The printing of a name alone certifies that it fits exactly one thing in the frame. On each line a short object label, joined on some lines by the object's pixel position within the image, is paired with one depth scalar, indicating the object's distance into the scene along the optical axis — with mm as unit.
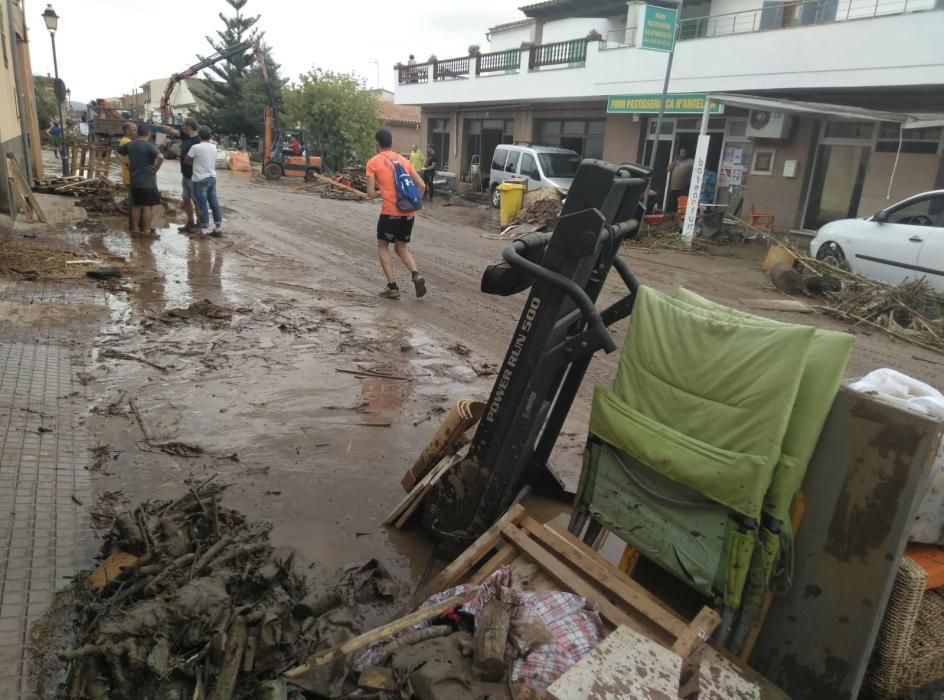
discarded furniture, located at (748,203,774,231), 14781
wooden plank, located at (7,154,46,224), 11141
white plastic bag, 2146
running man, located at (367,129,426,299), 7266
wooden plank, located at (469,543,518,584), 2398
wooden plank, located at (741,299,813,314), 8531
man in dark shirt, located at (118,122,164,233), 10000
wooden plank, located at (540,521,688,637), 2105
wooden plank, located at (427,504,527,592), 2455
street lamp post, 18234
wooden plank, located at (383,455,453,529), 3250
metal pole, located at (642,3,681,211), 13116
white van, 17142
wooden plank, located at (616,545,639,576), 2537
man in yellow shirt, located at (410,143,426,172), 22609
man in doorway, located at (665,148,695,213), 16281
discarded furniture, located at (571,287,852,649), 2008
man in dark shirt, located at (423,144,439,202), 21438
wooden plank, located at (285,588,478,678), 2123
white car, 8500
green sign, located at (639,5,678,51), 12977
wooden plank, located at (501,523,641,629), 2143
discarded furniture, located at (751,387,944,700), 1936
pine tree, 41750
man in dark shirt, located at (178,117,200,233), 10833
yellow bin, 15125
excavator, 25031
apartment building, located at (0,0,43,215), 11807
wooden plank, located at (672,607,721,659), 1983
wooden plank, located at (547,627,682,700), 1679
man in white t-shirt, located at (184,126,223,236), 10555
